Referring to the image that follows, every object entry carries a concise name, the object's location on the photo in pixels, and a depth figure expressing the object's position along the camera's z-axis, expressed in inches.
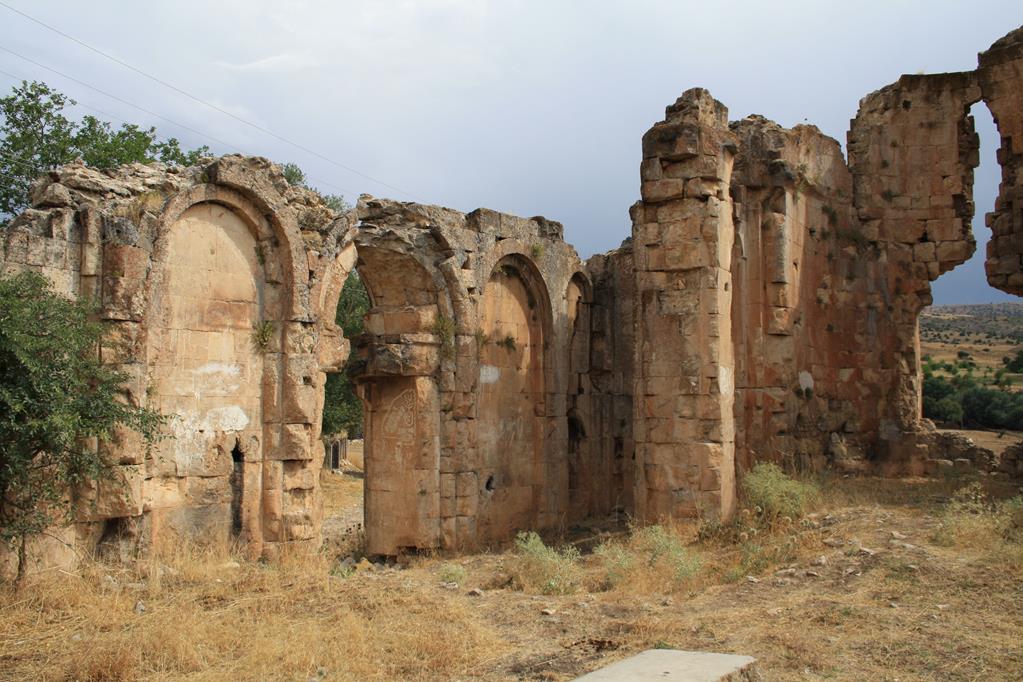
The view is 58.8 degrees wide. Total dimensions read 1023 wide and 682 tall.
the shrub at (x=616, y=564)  347.6
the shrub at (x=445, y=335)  484.7
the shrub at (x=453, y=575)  378.1
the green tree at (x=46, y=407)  280.8
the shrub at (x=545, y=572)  346.9
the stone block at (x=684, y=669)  192.2
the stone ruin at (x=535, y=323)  357.7
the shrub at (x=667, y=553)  342.0
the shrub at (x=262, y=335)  393.7
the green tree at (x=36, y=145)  709.3
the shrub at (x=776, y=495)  411.2
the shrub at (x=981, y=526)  347.9
